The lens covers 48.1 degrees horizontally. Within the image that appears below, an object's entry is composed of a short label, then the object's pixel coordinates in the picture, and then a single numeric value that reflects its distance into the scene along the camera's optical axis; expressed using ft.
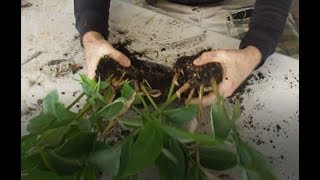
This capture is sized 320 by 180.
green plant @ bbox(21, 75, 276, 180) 1.32
